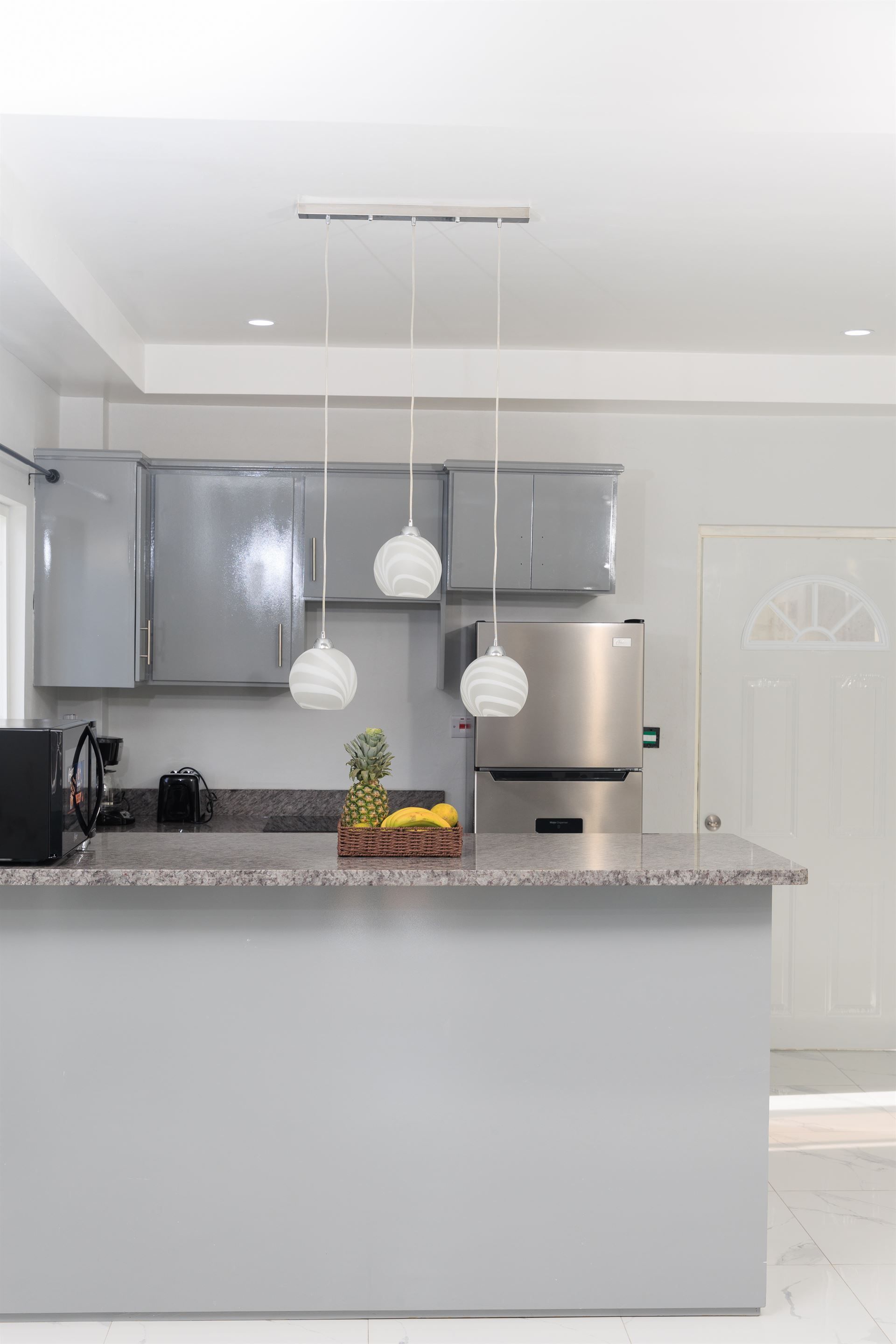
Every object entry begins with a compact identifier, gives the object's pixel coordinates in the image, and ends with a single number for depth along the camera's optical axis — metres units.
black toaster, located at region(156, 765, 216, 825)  4.20
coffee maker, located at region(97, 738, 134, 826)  4.06
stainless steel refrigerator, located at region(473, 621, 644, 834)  3.89
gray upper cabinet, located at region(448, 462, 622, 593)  4.04
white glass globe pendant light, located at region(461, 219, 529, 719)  2.39
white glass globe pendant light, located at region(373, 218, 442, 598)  2.39
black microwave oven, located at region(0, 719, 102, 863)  2.35
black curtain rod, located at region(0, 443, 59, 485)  3.88
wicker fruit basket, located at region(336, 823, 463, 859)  2.47
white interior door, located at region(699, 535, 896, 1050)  4.46
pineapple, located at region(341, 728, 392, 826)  2.53
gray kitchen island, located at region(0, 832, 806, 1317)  2.46
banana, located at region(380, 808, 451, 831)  2.49
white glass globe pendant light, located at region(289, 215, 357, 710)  2.35
